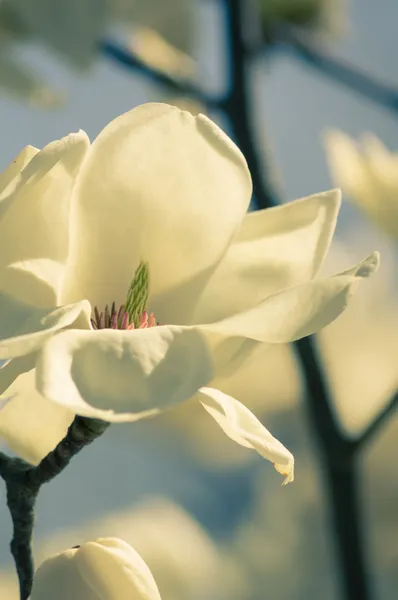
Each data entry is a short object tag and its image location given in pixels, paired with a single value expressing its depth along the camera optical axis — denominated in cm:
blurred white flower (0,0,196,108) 196
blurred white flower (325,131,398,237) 162
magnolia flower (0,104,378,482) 129
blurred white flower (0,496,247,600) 210
